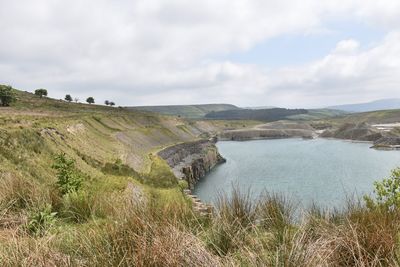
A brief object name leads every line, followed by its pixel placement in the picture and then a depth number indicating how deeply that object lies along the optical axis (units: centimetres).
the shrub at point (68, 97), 17962
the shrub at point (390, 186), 1243
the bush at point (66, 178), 1139
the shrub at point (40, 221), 723
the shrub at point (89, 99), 18762
